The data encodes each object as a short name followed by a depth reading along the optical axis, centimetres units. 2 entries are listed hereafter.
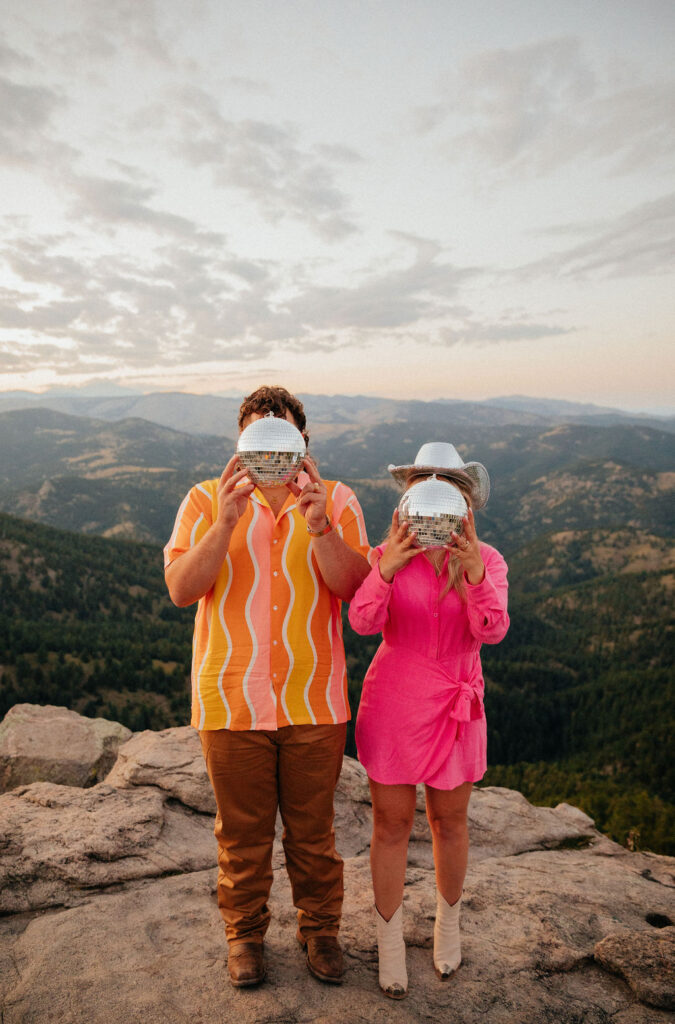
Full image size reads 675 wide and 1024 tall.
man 412
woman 432
